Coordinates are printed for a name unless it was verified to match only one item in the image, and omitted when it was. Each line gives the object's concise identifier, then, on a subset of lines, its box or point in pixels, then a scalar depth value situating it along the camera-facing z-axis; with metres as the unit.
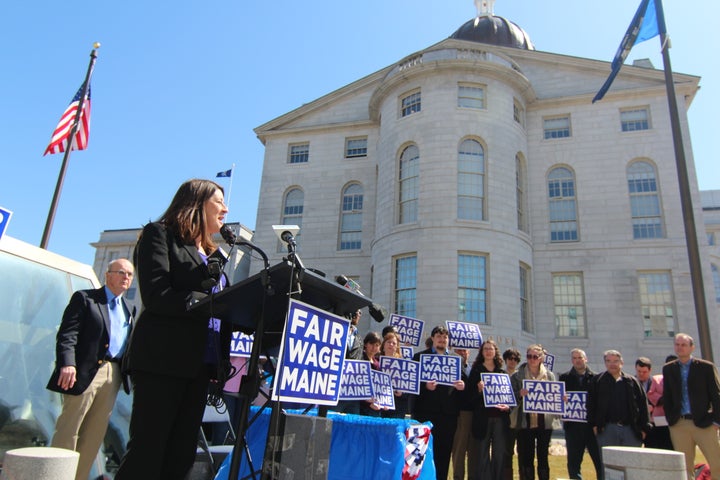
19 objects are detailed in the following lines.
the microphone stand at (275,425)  2.71
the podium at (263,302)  2.65
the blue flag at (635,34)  11.17
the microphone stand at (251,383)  2.69
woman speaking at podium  2.60
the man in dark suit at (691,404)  6.95
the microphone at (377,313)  4.25
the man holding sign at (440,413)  7.16
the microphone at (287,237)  3.23
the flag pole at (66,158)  12.21
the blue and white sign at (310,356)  2.71
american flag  13.48
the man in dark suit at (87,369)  4.10
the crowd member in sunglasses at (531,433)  7.50
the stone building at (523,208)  19.50
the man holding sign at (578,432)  7.86
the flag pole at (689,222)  8.22
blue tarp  5.12
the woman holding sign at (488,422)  7.38
